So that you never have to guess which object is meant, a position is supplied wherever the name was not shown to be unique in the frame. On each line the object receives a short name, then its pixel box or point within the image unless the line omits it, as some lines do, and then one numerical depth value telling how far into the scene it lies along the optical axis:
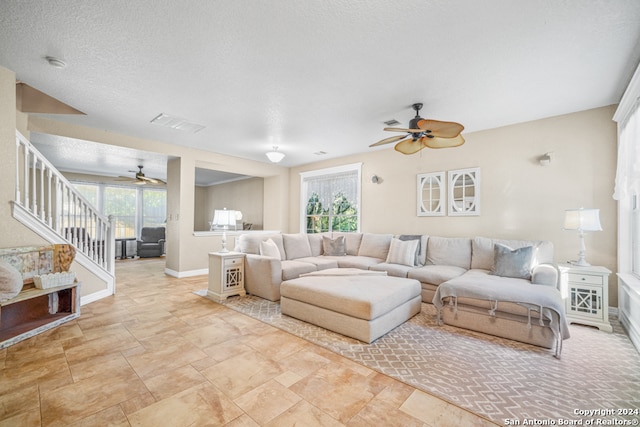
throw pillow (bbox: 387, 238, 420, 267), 4.40
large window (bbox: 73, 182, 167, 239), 8.39
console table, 2.66
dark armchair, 8.28
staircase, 3.17
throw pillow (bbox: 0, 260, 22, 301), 2.55
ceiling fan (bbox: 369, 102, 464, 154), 2.73
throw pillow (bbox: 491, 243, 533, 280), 3.38
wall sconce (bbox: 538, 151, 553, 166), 3.85
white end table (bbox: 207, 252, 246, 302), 4.00
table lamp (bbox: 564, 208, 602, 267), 3.12
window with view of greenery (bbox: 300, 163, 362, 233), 6.32
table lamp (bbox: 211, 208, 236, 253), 4.32
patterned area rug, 1.76
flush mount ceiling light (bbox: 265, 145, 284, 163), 5.08
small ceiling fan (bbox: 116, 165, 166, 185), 6.78
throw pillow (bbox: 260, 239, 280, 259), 4.39
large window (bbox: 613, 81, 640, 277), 2.59
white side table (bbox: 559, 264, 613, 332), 3.01
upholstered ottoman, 2.66
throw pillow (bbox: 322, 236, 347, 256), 5.38
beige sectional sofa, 2.65
